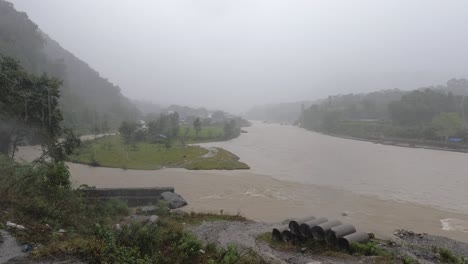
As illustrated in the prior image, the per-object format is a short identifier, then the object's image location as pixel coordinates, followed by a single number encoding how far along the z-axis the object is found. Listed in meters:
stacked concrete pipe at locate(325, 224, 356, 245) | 11.64
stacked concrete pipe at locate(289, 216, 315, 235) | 12.21
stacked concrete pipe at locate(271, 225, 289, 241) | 12.64
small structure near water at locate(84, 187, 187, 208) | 19.41
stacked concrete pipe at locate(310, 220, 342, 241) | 11.83
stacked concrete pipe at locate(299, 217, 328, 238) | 11.96
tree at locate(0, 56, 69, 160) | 19.39
